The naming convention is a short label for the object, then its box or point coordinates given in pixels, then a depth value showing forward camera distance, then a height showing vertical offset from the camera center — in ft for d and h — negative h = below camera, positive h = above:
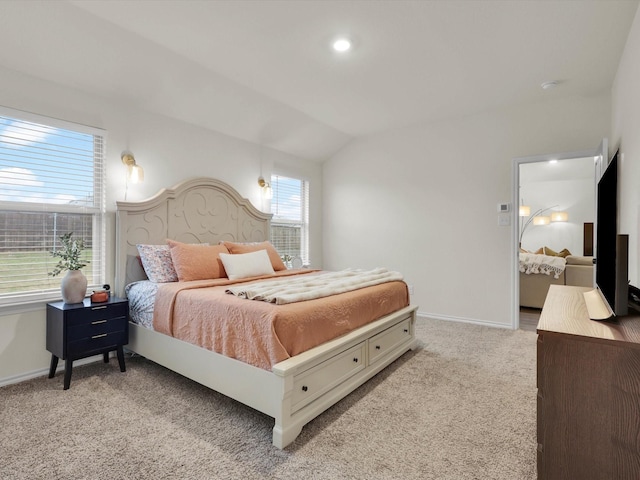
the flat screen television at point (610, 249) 4.50 -0.12
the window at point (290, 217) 16.23 +1.06
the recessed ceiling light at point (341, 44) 8.73 +4.98
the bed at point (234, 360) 6.26 -2.45
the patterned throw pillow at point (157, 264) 10.07 -0.78
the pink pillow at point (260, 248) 12.07 -0.38
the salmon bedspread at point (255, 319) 6.35 -1.69
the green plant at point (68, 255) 8.79 -0.47
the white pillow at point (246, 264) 10.69 -0.83
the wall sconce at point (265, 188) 14.98 +2.19
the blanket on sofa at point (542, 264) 16.05 -1.10
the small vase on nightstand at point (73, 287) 8.58 -1.25
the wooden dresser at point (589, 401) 3.89 -1.87
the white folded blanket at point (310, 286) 7.24 -1.15
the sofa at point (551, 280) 16.20 -1.82
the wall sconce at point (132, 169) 10.43 +2.04
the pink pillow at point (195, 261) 10.21 -0.72
